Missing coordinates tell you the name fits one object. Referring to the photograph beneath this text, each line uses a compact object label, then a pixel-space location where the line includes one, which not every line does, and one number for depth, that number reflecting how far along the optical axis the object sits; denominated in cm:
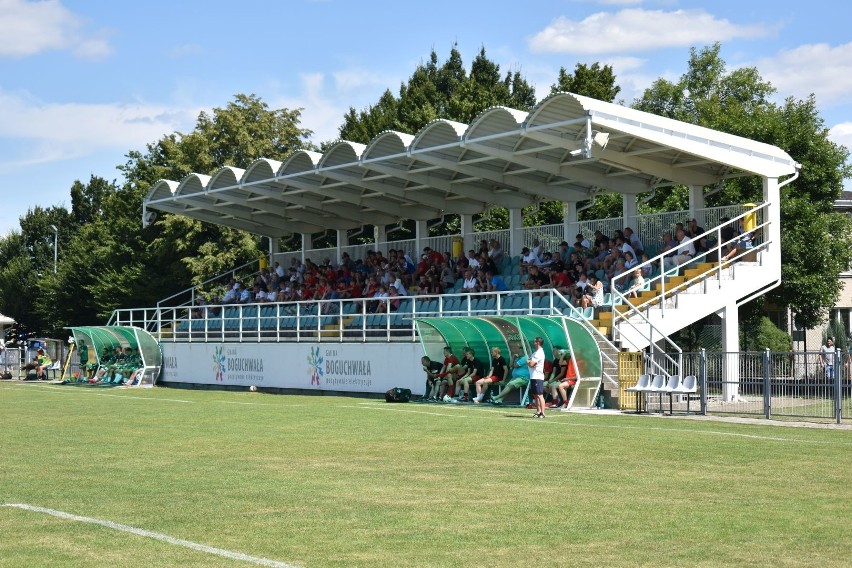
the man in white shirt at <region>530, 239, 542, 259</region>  3638
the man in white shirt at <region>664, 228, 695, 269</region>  3169
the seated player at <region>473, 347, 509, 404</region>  2980
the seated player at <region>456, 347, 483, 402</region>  3070
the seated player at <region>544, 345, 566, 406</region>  2777
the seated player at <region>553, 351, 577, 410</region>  2741
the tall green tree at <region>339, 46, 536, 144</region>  5738
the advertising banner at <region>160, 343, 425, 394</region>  3431
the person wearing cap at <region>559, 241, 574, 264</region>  3509
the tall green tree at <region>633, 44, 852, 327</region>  4284
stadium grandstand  3042
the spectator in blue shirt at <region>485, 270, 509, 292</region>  3556
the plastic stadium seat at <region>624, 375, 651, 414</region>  2586
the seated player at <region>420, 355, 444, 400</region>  3177
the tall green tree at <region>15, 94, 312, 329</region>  5909
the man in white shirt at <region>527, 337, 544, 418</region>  2407
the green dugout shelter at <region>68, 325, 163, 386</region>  4581
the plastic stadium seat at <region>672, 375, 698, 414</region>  2472
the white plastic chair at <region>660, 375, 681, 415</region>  2500
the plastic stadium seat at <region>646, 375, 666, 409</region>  2530
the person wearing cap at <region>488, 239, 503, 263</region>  3888
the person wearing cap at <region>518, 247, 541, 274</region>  3612
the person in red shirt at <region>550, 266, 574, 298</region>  3300
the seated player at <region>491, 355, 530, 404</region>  2866
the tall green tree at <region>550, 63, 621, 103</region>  5884
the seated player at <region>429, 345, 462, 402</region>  3128
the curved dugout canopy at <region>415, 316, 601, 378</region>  2773
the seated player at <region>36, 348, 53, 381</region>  5253
